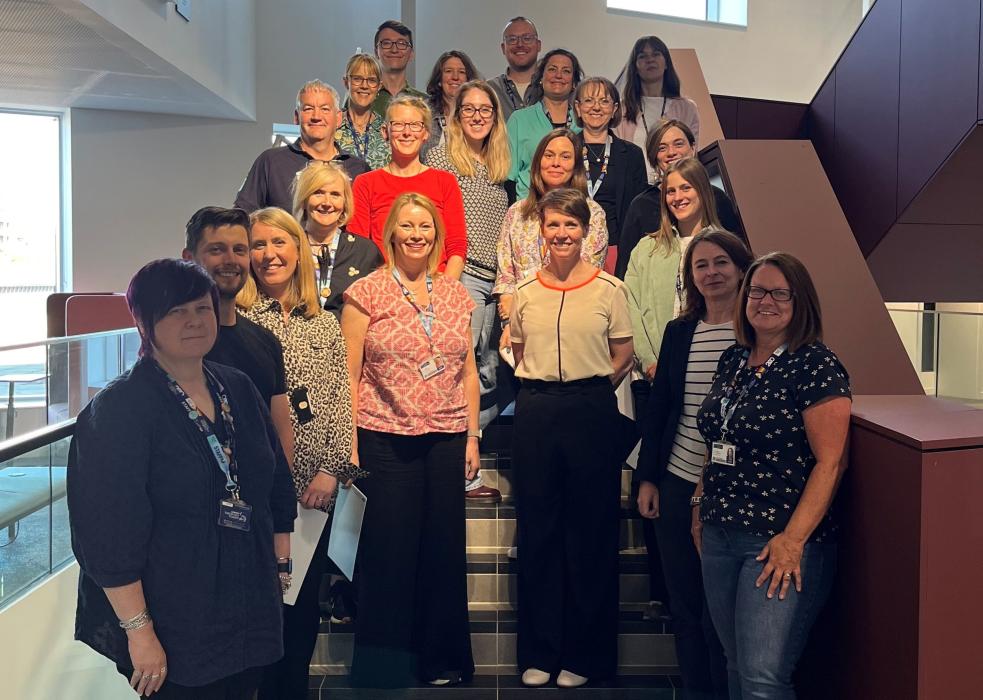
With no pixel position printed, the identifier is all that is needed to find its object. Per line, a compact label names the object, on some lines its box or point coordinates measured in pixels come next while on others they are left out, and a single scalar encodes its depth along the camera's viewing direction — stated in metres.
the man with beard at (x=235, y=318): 1.97
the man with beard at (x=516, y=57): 5.22
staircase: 3.23
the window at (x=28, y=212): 9.42
